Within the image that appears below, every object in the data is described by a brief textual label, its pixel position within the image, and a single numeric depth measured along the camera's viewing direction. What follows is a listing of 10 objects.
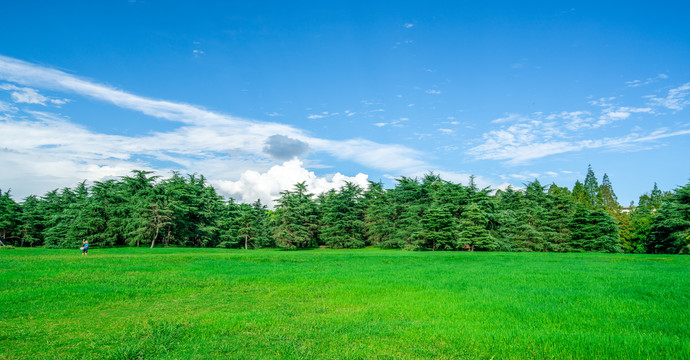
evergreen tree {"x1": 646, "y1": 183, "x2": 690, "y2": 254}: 42.64
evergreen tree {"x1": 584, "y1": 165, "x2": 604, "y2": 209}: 80.31
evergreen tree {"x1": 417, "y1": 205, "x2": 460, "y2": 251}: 50.12
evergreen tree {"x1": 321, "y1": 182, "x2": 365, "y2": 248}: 62.00
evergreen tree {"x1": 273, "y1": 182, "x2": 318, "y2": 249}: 59.41
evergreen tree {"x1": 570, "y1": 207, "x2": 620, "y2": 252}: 51.44
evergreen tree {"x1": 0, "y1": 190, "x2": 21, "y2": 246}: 58.45
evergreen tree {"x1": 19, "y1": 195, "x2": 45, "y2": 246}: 60.37
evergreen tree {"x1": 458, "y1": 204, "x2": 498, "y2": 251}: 48.94
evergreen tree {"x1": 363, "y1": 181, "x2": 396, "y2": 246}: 61.00
